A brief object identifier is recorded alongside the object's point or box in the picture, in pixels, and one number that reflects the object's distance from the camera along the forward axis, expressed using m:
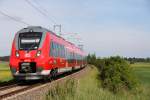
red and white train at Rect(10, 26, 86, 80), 20.58
